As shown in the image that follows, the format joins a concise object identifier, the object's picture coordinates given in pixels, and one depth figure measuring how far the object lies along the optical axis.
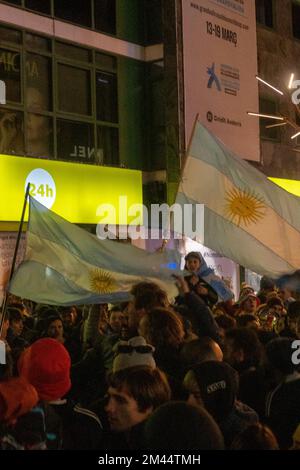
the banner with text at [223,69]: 20.34
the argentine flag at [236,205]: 8.33
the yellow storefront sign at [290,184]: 24.08
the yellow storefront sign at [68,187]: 16.97
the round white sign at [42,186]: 17.48
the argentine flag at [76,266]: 7.71
